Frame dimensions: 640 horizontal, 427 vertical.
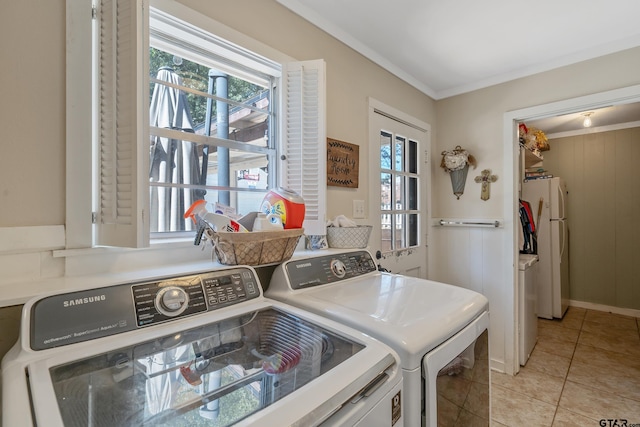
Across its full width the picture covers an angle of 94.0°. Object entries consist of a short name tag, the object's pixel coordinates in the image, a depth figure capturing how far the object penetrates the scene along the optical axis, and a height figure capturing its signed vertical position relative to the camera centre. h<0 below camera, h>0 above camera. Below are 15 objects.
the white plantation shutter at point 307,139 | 1.56 +0.41
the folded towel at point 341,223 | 1.64 -0.04
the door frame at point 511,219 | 2.49 -0.03
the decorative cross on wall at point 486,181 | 2.63 +0.31
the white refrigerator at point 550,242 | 3.55 -0.33
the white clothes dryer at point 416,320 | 0.81 -0.32
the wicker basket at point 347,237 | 1.59 -0.11
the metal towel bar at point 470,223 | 2.59 -0.07
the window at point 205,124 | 1.26 +0.45
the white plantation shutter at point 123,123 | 0.90 +0.30
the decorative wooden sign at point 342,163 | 1.82 +0.34
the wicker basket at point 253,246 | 1.07 -0.11
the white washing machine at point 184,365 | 0.53 -0.34
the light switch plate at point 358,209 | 2.01 +0.05
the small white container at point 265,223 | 1.19 -0.03
